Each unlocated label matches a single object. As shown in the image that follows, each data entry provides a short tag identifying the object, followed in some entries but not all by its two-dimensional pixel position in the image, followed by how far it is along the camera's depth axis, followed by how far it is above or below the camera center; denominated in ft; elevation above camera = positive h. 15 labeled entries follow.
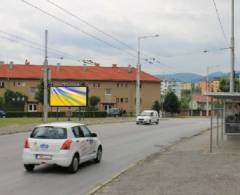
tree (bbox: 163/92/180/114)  365.20 +7.90
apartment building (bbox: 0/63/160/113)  370.94 +22.03
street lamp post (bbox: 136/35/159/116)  245.90 +8.73
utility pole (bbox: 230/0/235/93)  100.25 +9.76
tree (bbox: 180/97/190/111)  440.25 +9.51
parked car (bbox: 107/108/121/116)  320.83 +1.41
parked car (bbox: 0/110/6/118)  276.00 -0.48
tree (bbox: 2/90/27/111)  326.12 +7.41
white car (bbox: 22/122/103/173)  51.52 -3.03
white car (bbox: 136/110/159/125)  196.34 -1.09
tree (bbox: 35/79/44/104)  315.17 +11.08
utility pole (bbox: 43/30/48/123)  165.58 +8.96
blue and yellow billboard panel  217.56 +6.88
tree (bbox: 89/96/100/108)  345.10 +8.13
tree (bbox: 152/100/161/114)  366.84 +5.87
